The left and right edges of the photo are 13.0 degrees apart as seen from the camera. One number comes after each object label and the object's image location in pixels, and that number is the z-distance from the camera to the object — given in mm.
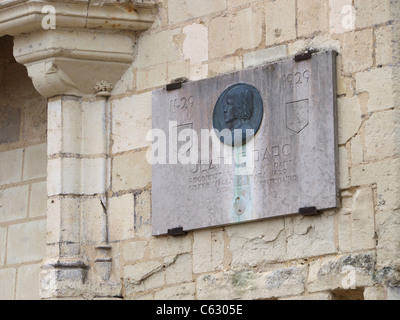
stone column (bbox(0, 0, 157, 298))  10070
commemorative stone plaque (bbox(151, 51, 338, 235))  9148
